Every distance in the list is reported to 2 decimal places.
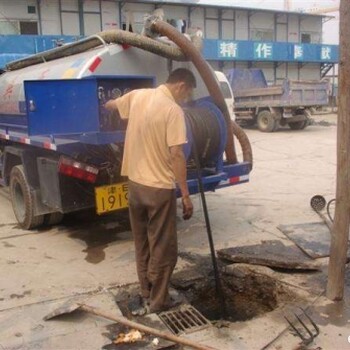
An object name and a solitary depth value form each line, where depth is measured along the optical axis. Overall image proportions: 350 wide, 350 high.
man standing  3.51
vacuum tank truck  4.58
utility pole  3.53
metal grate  3.50
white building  22.48
